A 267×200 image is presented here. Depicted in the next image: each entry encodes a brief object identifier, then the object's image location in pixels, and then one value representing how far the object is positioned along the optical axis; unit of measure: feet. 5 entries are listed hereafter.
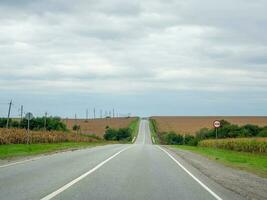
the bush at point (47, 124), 304.50
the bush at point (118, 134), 398.95
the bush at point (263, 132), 238.93
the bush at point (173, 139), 333.31
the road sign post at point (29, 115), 151.33
